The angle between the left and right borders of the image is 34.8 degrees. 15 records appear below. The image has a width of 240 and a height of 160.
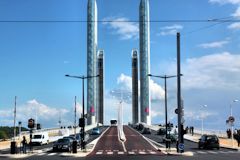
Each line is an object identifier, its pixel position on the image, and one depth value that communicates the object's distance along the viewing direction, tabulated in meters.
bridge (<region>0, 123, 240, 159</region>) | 34.39
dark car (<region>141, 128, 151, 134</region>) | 88.61
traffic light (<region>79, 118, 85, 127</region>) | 43.41
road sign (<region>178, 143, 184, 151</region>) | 34.48
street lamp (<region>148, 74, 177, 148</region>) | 55.20
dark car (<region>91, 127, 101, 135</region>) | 86.52
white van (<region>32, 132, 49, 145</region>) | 56.22
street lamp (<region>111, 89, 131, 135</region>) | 91.31
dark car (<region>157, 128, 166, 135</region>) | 82.31
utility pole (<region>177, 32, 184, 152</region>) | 34.56
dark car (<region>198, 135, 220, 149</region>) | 45.66
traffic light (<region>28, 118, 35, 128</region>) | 37.33
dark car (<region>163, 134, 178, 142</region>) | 59.80
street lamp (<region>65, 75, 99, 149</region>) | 43.33
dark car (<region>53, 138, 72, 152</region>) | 42.48
